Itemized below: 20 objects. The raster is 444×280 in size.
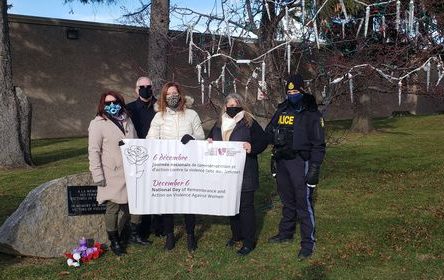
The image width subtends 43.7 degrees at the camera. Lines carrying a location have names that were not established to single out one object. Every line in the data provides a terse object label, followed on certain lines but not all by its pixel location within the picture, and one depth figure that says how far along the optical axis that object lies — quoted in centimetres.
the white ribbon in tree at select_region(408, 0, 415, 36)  629
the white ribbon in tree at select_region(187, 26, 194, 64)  746
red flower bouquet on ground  575
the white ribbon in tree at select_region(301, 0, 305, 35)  688
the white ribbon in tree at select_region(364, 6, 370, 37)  646
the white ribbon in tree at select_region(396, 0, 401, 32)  645
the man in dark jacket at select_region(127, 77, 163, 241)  640
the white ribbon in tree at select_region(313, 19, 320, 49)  665
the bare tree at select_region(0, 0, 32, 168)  1235
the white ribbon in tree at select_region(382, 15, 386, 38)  753
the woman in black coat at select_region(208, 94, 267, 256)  589
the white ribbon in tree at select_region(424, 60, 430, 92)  698
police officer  565
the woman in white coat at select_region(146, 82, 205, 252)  582
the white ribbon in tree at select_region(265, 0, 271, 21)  709
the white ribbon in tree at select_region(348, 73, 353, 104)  712
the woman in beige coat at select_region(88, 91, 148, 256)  570
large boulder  591
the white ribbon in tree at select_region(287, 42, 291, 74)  672
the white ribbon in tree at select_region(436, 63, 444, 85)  751
